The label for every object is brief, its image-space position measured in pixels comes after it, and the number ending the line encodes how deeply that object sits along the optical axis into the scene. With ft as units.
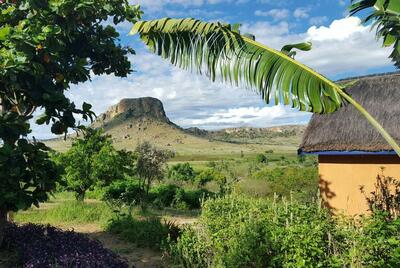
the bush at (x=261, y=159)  227.61
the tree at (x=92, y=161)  69.62
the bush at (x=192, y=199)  74.79
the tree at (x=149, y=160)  61.98
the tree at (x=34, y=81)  24.40
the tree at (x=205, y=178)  118.42
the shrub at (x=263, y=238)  23.82
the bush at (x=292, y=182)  72.84
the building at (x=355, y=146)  38.60
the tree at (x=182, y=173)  132.16
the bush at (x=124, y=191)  69.61
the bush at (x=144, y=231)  38.58
